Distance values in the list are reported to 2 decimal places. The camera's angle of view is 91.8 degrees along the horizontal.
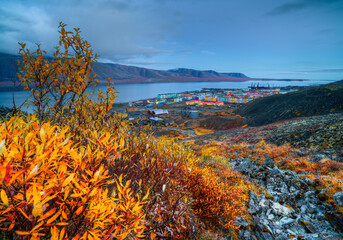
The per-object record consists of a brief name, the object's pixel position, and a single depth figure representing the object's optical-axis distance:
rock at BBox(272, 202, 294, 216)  5.30
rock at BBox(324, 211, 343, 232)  4.53
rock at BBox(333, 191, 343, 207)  4.95
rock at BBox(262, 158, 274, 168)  8.94
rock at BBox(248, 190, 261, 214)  5.12
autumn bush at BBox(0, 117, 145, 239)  1.10
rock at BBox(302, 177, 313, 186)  6.37
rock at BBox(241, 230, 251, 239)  4.16
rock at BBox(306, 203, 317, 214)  5.21
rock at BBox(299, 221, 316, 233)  4.54
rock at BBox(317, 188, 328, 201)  5.51
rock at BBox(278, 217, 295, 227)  4.82
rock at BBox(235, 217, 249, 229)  4.44
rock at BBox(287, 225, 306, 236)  4.49
